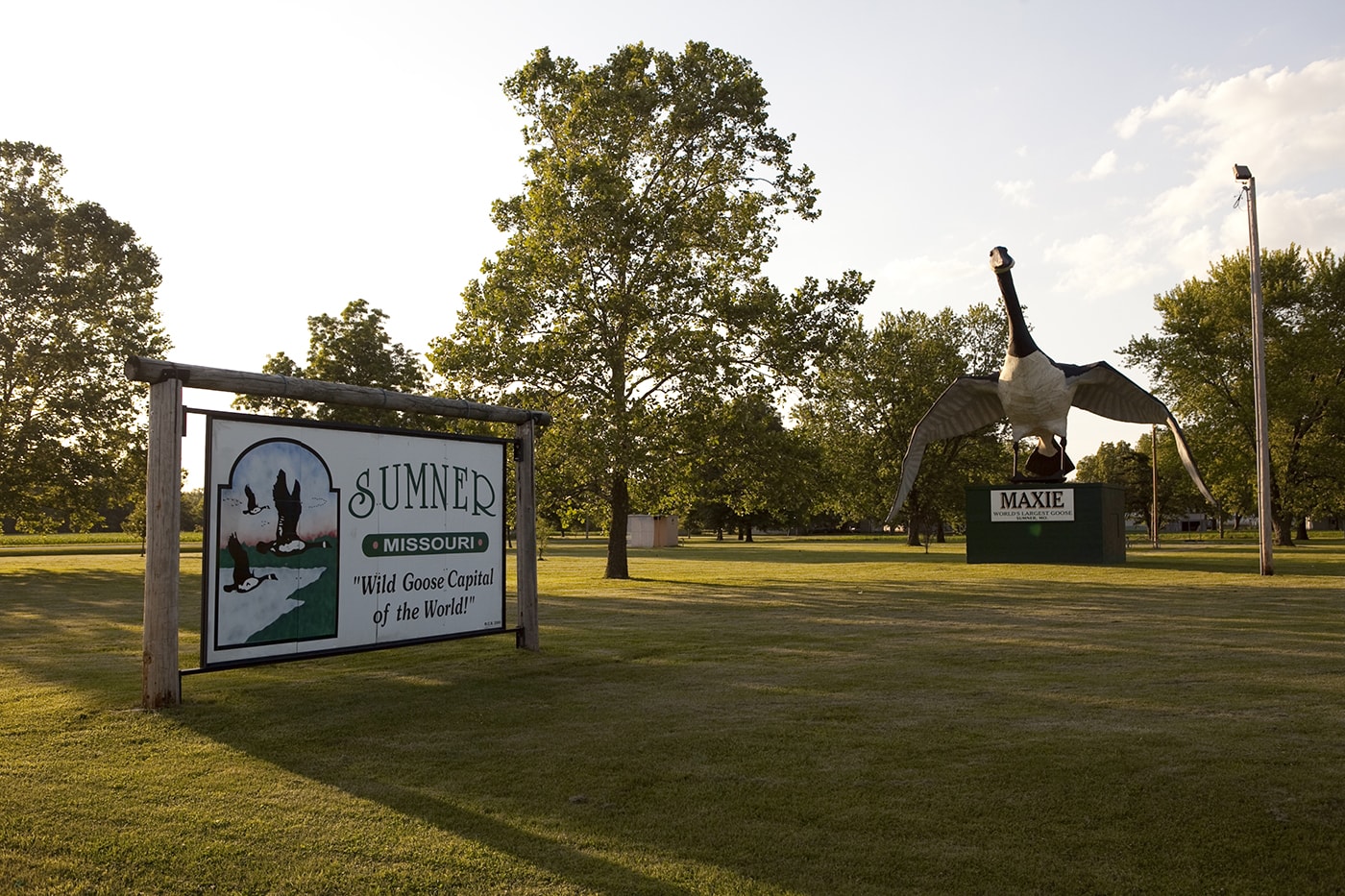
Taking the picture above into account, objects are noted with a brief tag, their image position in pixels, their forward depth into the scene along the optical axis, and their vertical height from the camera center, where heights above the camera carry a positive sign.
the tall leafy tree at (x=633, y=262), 24.16 +6.33
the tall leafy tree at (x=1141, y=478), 67.10 +2.36
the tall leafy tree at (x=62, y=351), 30.06 +4.88
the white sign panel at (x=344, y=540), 7.80 -0.27
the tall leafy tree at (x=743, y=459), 24.69 +1.31
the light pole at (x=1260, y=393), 22.80 +2.74
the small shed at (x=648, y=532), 58.12 -1.30
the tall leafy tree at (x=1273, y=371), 44.31 +6.40
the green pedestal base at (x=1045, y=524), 26.66 -0.37
